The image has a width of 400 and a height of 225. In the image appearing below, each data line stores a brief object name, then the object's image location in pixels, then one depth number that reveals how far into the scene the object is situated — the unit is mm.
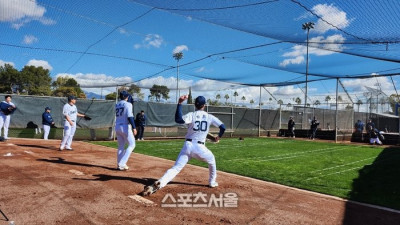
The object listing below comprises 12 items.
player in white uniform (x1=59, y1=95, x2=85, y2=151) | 10617
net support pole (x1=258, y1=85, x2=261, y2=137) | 25023
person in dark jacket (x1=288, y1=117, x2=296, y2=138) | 24562
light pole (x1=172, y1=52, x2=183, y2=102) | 21138
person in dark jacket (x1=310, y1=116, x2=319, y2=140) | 23175
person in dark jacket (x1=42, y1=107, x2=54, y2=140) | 13891
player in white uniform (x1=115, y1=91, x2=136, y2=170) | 7258
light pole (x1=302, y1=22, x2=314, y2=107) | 11670
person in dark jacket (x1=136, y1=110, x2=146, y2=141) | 17750
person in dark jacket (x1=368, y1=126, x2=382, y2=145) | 20484
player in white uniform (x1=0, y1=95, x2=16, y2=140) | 12561
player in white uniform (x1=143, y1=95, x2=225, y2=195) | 5419
